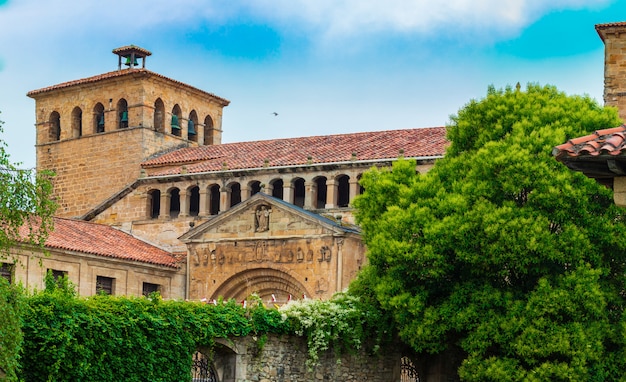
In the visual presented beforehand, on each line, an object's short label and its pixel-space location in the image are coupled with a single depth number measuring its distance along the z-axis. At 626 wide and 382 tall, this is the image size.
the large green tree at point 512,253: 29.77
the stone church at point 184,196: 43.16
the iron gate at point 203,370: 31.50
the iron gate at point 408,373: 36.19
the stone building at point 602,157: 11.66
